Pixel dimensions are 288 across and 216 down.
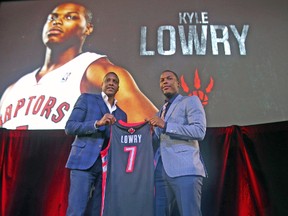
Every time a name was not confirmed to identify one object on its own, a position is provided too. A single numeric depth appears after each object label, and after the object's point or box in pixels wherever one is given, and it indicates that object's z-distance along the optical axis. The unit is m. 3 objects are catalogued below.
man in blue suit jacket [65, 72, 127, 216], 2.11
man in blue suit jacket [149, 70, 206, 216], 1.99
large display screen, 2.91
